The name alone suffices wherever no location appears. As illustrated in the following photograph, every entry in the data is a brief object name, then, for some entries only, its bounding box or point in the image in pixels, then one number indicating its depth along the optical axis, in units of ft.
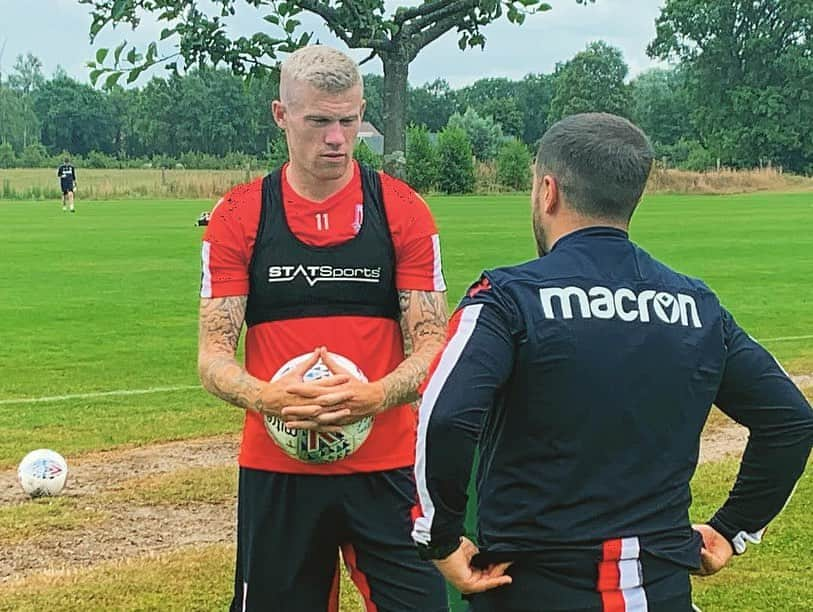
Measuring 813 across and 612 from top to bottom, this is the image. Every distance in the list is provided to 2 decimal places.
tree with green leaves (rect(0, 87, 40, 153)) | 363.72
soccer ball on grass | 25.44
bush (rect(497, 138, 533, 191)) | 208.53
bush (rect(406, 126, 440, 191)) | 193.98
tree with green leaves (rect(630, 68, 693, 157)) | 346.95
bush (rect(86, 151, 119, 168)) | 292.81
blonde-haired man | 12.81
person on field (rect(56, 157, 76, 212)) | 159.94
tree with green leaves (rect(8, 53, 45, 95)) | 449.48
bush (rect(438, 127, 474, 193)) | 198.39
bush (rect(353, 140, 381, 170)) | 125.02
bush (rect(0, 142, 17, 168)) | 299.58
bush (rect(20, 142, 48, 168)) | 300.81
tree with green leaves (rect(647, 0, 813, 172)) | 282.77
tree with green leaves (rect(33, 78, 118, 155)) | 364.99
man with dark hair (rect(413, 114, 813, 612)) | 8.45
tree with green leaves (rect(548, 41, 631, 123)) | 368.89
